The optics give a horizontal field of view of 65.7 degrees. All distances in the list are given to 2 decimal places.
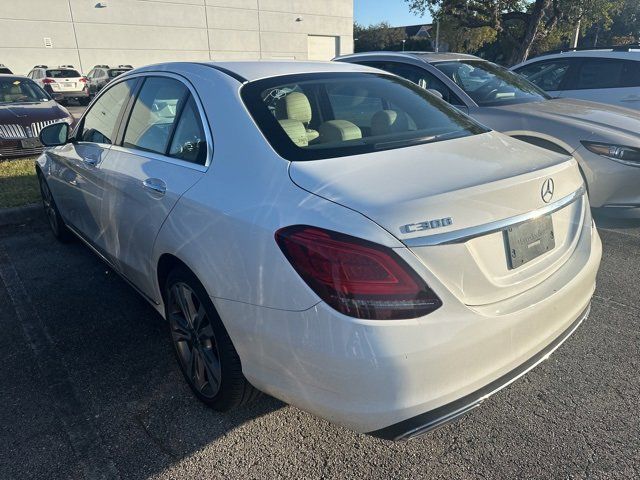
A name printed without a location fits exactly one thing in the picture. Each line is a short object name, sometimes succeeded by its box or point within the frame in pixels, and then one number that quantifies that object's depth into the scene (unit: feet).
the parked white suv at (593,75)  22.39
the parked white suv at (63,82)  66.85
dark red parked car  24.32
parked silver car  14.32
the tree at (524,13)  56.70
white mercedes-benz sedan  5.50
